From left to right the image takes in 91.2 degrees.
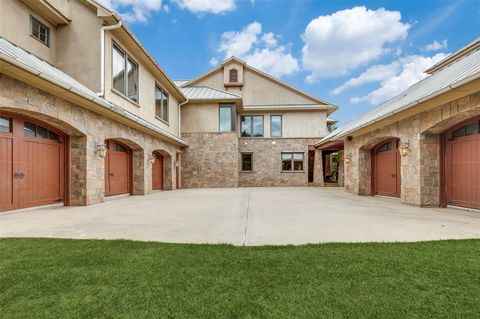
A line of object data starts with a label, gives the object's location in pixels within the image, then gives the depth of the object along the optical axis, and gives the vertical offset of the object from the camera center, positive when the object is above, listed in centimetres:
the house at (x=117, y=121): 569 +167
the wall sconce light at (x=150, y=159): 1083 +18
